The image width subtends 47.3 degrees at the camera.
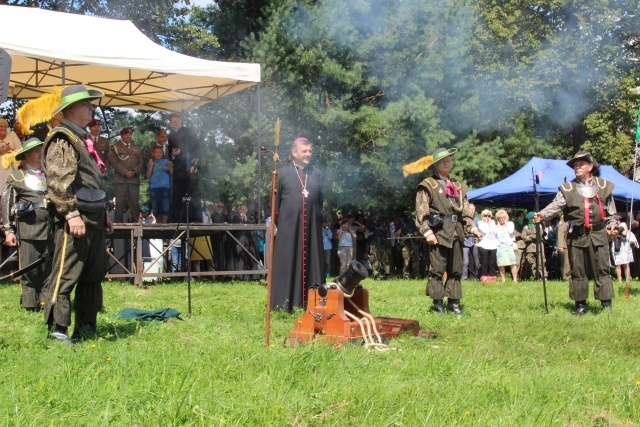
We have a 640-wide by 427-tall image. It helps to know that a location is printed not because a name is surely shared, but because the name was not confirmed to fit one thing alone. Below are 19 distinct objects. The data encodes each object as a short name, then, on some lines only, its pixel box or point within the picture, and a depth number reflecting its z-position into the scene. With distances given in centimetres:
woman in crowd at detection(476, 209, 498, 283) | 1659
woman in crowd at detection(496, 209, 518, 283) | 1639
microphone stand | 730
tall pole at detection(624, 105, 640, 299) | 1139
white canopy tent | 1123
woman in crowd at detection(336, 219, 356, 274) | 1678
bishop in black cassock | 812
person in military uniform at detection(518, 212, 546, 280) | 1767
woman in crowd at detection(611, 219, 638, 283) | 1594
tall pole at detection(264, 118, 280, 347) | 530
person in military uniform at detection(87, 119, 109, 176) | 1216
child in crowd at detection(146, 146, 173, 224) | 1338
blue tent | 1697
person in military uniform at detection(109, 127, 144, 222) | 1294
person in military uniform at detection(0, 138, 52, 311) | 772
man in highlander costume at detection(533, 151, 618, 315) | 846
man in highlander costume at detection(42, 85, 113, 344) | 558
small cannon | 568
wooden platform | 1188
